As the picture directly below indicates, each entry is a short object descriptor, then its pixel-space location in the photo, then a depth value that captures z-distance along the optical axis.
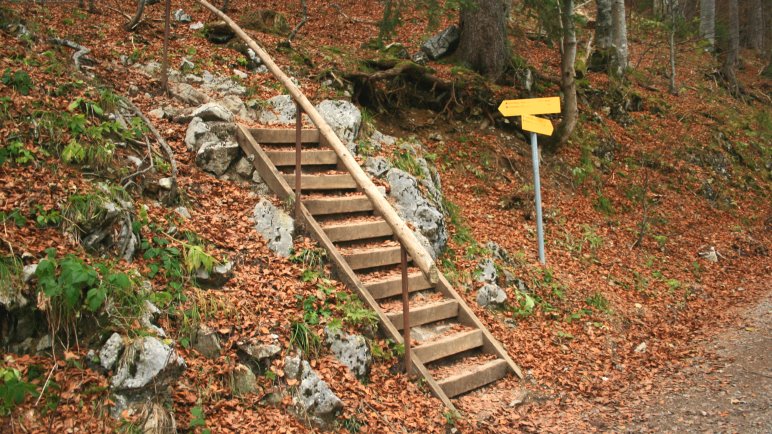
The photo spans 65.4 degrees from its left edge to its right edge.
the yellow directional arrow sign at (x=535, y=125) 8.40
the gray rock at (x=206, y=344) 4.45
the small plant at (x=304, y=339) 4.89
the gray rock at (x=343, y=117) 8.22
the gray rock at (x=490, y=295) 7.20
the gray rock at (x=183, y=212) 5.56
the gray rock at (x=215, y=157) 6.47
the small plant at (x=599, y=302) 8.02
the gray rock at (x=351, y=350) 5.08
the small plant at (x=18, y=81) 5.66
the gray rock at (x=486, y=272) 7.51
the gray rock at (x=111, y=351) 3.81
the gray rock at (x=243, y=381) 4.37
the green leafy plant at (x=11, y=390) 3.33
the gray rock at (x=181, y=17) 10.51
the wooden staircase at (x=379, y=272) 5.77
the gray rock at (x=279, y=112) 7.99
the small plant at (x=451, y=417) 5.16
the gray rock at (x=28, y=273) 3.89
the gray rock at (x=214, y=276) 4.99
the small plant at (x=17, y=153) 4.82
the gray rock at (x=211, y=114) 6.86
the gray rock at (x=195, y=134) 6.62
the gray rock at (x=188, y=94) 7.64
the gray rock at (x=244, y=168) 6.58
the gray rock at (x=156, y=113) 7.01
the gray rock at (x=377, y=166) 7.84
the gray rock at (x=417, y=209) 7.51
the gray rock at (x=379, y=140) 8.55
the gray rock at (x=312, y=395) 4.47
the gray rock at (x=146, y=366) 3.77
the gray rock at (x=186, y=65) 8.40
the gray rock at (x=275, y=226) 5.80
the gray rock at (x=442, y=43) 11.98
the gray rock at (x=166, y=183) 5.66
